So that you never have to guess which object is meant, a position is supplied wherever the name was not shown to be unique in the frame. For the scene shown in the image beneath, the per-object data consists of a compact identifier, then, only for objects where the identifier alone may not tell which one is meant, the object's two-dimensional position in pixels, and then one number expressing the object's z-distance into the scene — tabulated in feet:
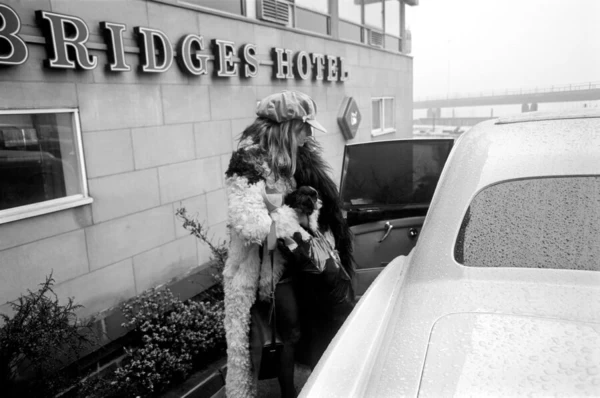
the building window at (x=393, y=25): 42.52
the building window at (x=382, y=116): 39.68
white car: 3.66
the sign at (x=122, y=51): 11.26
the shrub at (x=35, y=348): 8.66
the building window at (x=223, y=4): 18.20
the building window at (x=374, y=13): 38.41
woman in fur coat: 7.07
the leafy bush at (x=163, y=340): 10.16
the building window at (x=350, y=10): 33.16
